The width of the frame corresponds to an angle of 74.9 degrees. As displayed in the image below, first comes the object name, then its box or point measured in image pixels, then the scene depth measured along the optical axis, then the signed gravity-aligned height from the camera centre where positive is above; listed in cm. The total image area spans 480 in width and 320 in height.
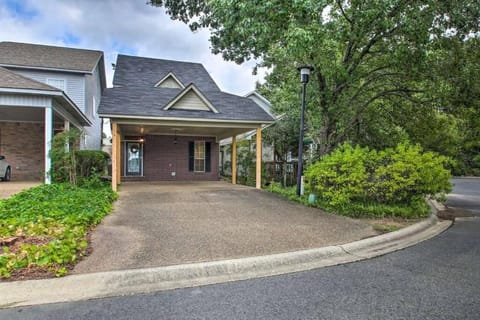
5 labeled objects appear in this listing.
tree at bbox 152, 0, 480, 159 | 741 +332
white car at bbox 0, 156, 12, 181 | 1366 -33
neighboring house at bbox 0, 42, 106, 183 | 1484 +344
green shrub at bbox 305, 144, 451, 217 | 750 -44
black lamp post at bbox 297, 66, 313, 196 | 903 +184
